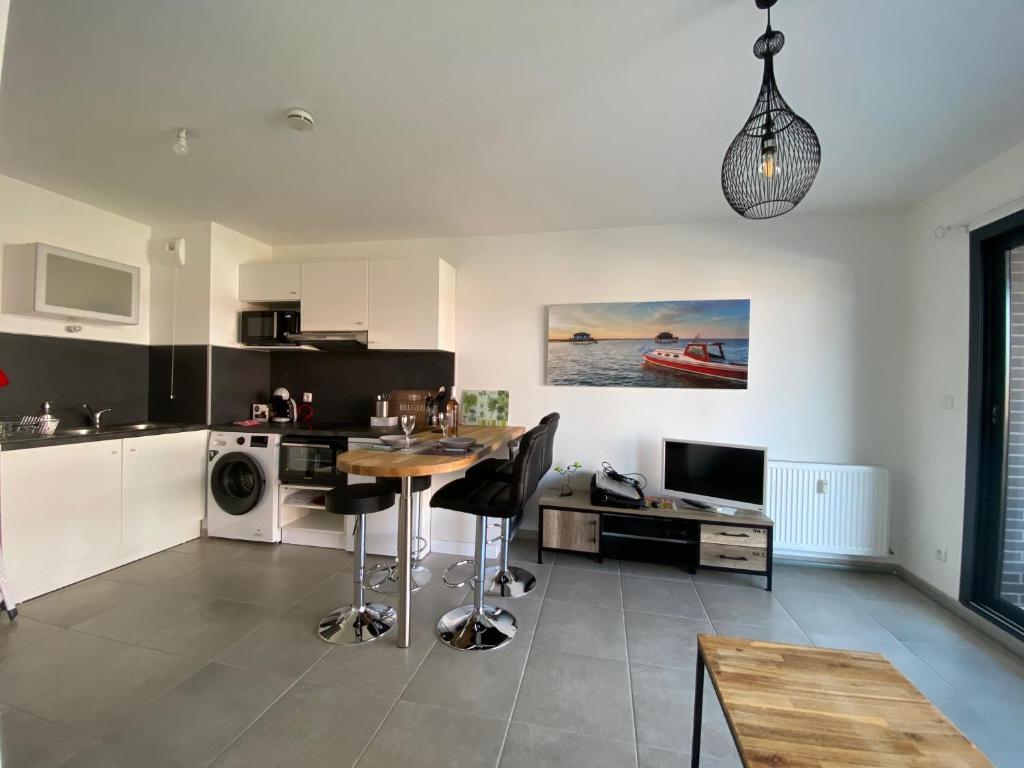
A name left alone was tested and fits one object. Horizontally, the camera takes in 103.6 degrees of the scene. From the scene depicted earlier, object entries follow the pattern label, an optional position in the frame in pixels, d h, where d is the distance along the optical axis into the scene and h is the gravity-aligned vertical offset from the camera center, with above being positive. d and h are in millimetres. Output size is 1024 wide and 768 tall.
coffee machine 3586 -263
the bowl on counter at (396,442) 2121 -341
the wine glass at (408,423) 2055 -226
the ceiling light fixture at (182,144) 1993 +1143
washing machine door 3078 -837
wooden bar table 1596 -361
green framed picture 3361 -227
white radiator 2723 -825
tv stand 2615 -1024
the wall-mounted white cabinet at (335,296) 3209 +657
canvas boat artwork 2998 +308
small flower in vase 3210 -706
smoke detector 1847 +1193
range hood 3209 +316
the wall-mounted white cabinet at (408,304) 3121 +590
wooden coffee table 838 -760
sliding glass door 2172 -208
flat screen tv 2709 -613
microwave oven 3322 +412
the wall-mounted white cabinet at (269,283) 3314 +782
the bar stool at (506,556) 2420 -1075
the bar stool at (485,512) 1878 -627
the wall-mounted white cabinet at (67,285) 2492 +576
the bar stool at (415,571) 2240 -1283
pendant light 1216 +742
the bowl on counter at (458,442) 2055 -323
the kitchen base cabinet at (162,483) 2734 -788
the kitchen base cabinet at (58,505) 2186 -783
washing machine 3078 -866
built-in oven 3029 -634
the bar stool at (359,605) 1941 -1188
